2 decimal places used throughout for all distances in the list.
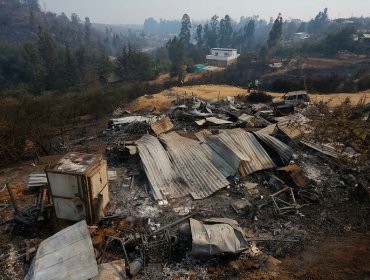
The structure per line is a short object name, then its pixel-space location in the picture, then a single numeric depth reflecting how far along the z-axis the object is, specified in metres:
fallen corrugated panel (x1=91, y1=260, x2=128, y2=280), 5.29
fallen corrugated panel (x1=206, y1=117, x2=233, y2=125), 12.88
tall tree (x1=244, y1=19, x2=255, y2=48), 93.69
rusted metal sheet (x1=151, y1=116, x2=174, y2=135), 11.96
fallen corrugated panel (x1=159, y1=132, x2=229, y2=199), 8.15
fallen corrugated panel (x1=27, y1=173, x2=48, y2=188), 8.10
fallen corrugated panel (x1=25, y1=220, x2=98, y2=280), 5.00
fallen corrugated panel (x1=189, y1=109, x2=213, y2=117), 14.22
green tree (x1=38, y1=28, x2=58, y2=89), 39.42
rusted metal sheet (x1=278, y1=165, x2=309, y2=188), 8.63
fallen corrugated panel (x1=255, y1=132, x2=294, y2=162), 9.68
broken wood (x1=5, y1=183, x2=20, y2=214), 6.78
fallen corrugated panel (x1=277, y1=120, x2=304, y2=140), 10.89
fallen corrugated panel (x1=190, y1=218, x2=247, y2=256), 5.78
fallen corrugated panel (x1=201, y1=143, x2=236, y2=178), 8.77
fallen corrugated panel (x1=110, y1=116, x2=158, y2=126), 14.33
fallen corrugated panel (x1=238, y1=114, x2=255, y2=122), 13.14
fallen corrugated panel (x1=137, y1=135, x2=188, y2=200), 7.97
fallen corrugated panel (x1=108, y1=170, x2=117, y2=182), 8.58
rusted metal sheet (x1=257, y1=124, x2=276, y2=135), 10.86
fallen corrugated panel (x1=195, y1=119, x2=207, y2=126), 12.97
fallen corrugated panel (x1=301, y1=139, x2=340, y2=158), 10.41
